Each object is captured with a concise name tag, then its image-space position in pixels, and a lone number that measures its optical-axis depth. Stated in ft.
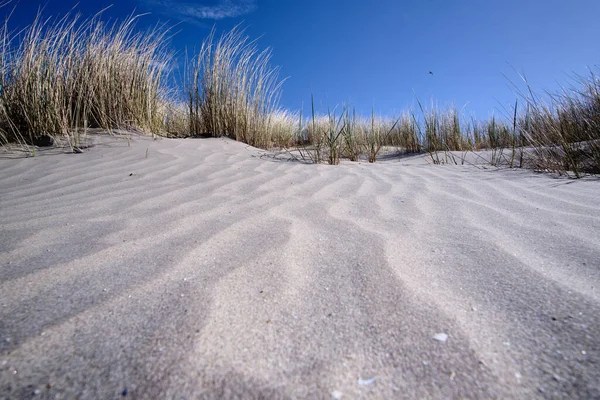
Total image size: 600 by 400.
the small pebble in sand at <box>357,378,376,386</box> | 1.65
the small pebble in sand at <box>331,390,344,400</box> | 1.57
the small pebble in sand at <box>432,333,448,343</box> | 1.95
